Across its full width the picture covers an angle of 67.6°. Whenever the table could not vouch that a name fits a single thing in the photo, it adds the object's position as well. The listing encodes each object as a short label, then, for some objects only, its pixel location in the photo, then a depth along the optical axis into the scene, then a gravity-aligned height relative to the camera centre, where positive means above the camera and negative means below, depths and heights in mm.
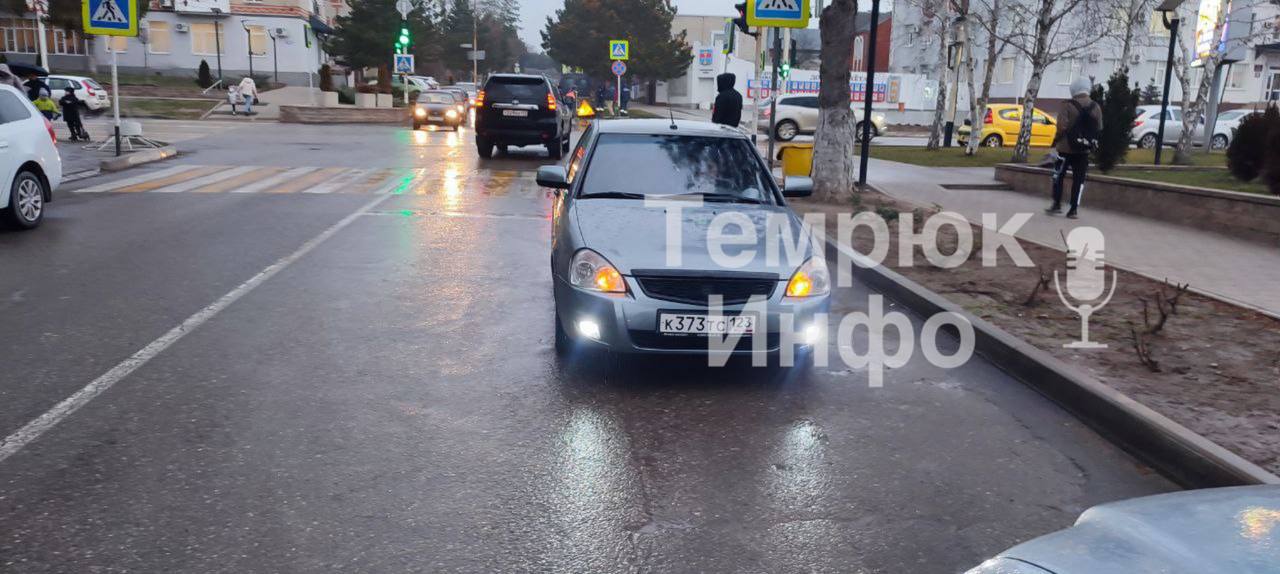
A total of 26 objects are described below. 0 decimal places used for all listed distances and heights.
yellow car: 34281 -416
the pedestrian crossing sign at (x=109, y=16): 17609 +1356
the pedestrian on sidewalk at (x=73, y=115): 23000 -625
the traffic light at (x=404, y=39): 34375 +2116
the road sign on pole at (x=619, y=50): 33812 +1914
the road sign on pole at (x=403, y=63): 35688 +1333
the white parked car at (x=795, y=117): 34625 -264
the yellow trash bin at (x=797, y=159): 16828 -863
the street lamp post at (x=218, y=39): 59144 +3377
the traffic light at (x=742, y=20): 18962 +1768
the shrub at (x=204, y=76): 53594 +944
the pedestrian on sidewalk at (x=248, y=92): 39750 +88
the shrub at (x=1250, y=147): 13144 -346
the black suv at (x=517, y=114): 21516 -270
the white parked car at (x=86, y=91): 37594 -38
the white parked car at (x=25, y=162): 10391 -818
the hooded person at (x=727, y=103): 15078 +70
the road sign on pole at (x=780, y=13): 14688 +1457
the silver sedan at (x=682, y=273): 5473 -957
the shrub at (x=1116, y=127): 15891 -141
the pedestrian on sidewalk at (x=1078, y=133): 12719 -202
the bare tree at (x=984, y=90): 26719 +732
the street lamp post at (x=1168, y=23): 18953 +1905
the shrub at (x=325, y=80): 46688 +792
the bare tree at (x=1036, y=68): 23125 +1186
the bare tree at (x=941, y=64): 30297 +1579
